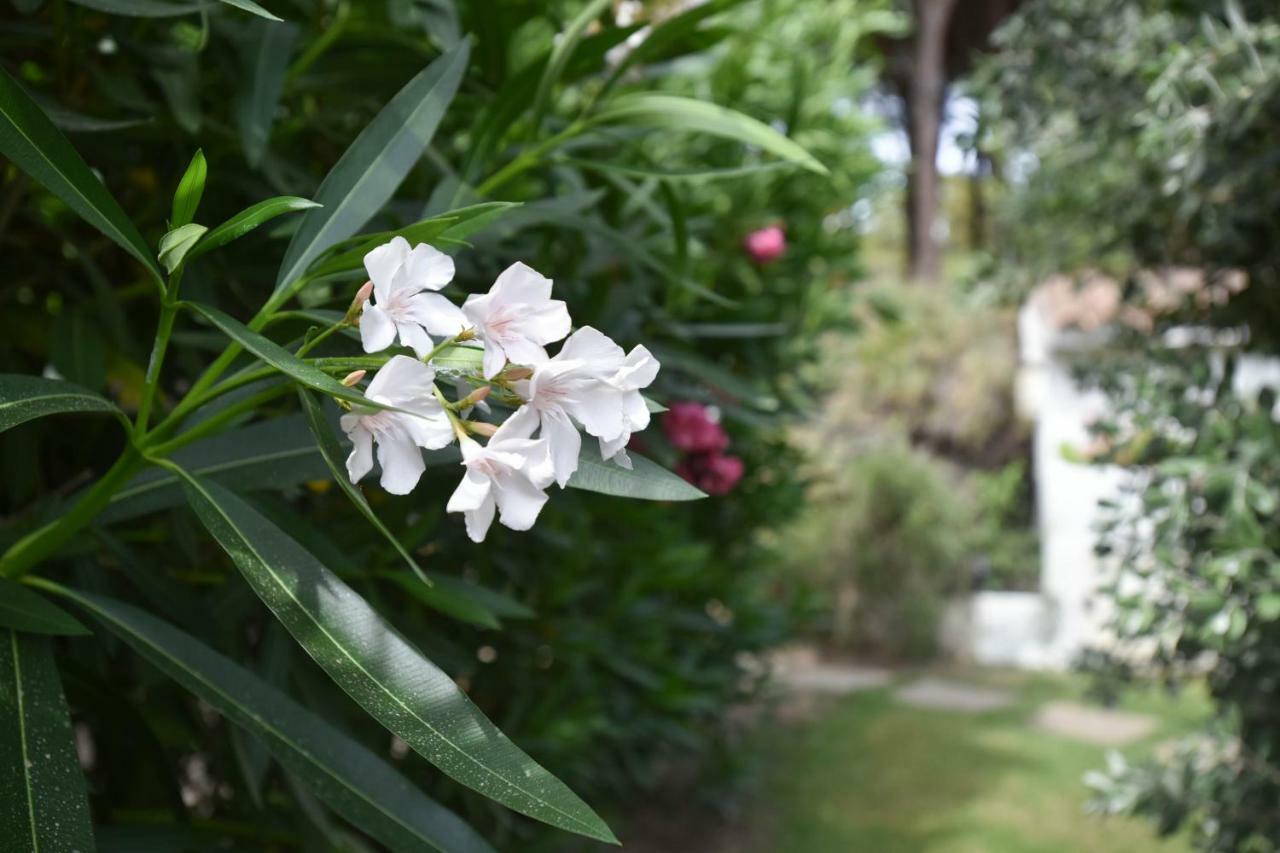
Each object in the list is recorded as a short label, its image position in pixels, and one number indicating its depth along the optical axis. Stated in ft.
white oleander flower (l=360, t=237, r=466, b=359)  2.30
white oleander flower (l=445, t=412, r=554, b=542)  2.26
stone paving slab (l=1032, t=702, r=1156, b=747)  20.37
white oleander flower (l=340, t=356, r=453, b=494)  2.26
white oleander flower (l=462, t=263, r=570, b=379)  2.32
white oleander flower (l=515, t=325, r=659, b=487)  2.31
